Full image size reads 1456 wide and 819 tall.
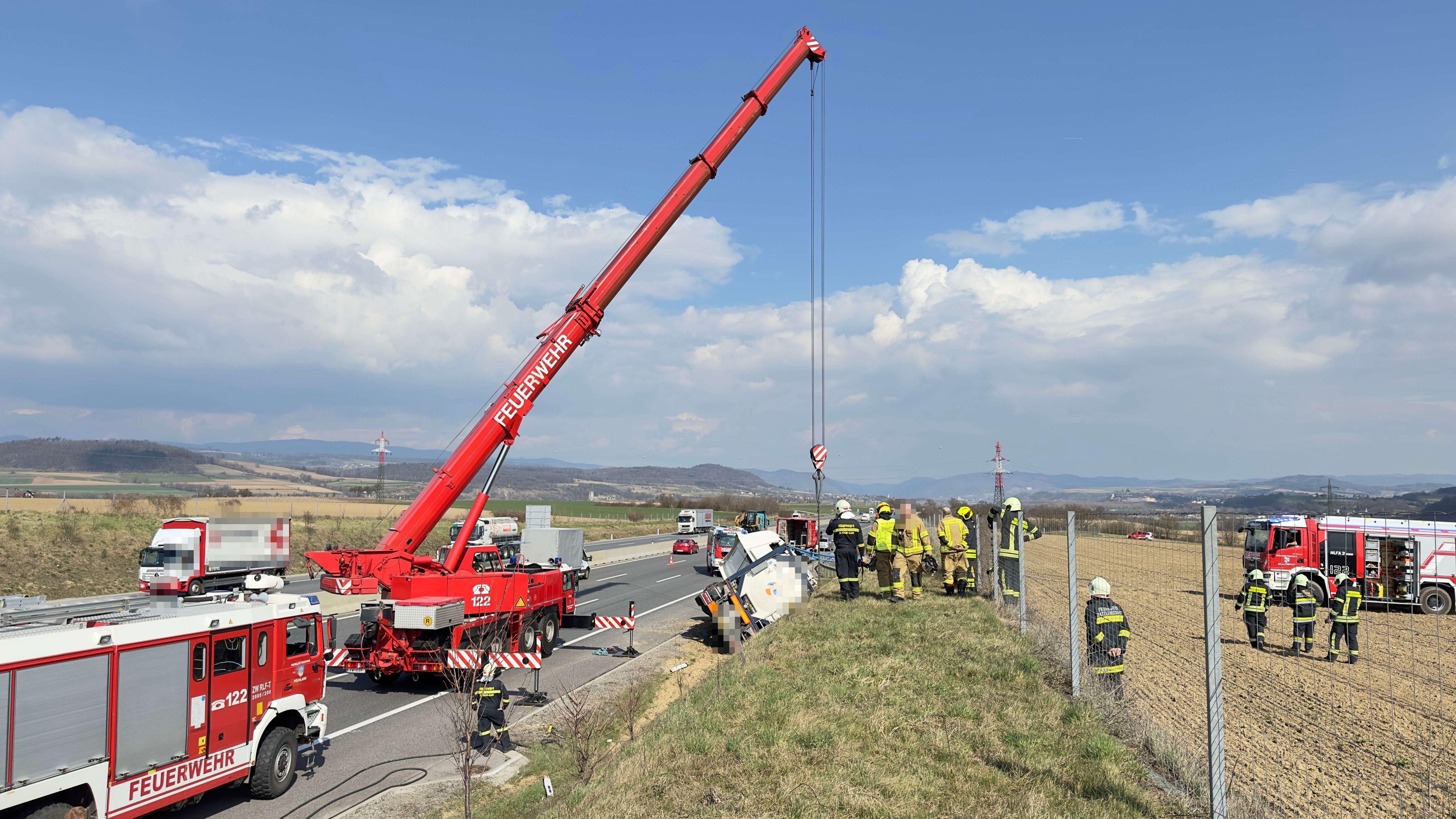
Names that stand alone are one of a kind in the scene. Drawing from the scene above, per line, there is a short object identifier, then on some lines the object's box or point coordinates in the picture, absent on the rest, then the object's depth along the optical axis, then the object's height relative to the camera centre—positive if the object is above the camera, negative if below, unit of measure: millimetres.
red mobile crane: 13227 -2028
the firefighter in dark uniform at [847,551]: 17141 -1977
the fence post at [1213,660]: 5055 -1291
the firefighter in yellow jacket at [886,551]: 16547 -1908
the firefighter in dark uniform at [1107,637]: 8711 -1917
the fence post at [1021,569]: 11664 -1594
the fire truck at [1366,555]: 23328 -2863
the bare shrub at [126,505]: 44500 -2813
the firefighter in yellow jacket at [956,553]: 17922 -2114
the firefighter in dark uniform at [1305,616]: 15867 -3026
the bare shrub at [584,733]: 8203 -3231
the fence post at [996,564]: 15758 -2095
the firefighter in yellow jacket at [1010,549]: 14055 -1670
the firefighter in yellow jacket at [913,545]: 17359 -1865
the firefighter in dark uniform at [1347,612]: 15117 -2840
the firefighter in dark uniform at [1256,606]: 15922 -2937
